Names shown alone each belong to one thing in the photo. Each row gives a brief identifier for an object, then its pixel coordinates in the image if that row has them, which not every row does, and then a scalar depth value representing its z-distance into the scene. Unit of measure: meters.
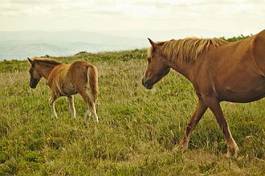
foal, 16.71
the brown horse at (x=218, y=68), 10.23
